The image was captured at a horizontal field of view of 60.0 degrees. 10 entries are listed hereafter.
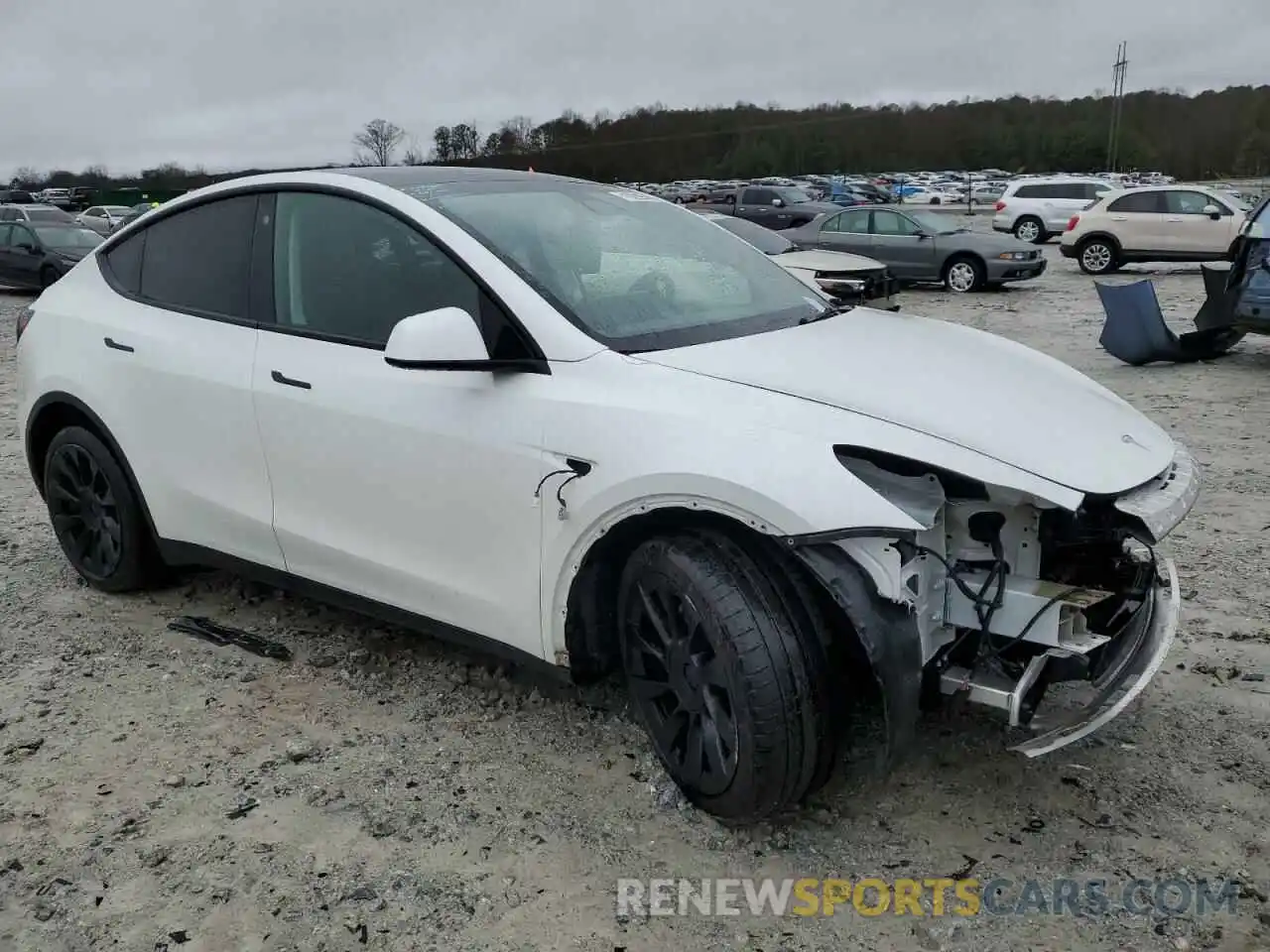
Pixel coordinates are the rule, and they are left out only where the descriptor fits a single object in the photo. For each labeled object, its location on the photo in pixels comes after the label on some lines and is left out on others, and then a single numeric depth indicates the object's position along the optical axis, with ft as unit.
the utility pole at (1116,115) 233.76
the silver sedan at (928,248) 56.34
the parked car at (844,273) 28.78
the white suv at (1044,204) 82.33
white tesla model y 8.15
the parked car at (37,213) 72.10
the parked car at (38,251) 60.59
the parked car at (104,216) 111.34
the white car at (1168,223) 61.31
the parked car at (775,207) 88.58
